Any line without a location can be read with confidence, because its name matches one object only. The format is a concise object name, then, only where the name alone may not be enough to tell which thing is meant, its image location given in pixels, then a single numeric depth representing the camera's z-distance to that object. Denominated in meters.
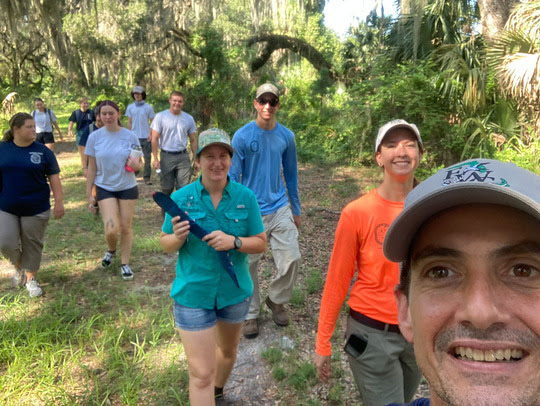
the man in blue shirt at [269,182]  4.21
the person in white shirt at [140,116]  9.72
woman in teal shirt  2.62
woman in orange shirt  2.27
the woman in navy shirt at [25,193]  4.72
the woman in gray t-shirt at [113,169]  5.17
